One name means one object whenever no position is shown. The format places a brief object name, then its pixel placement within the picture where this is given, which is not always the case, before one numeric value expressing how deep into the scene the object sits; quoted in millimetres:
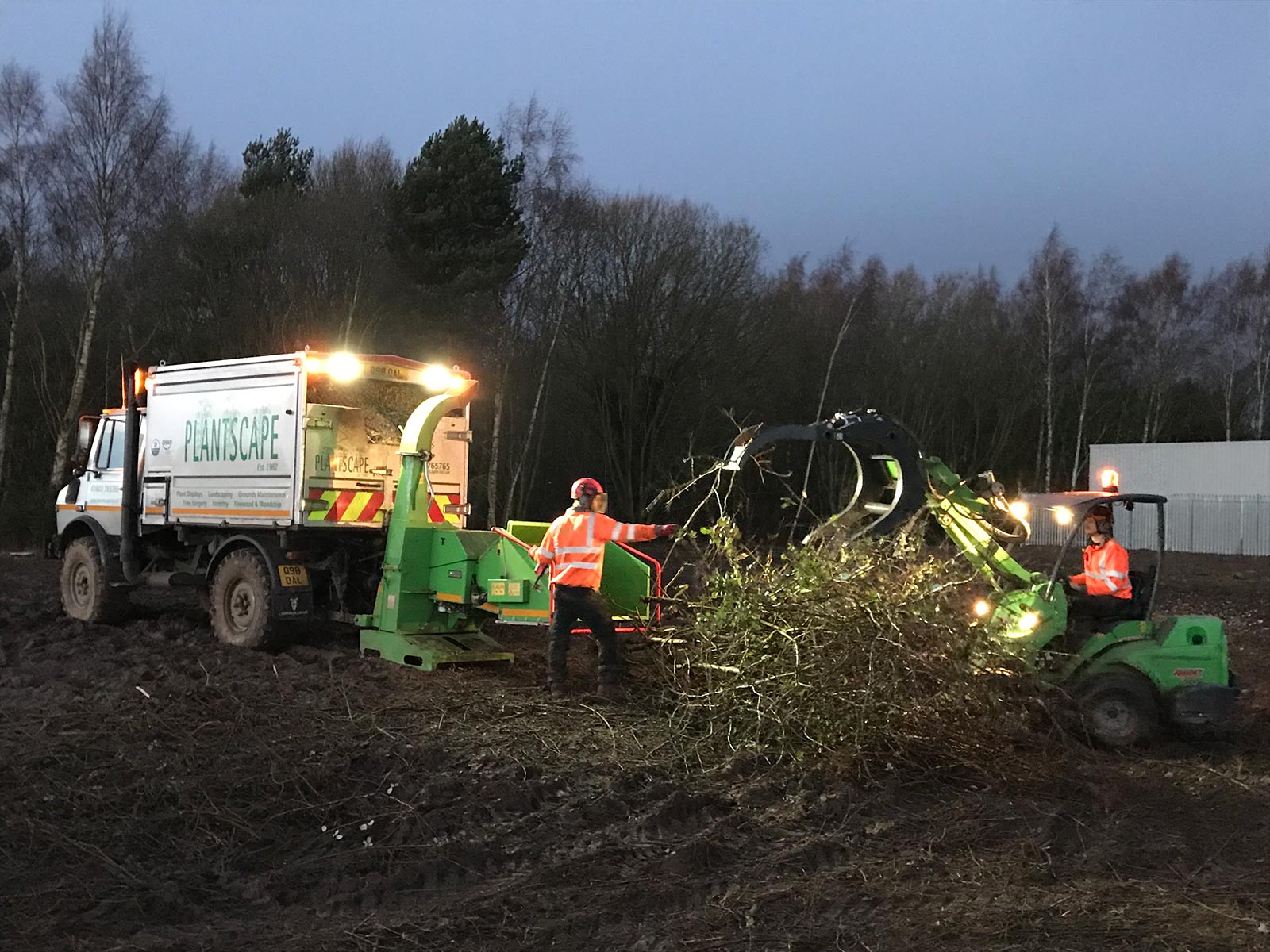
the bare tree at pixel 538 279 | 28703
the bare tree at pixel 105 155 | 25844
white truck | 10320
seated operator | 8086
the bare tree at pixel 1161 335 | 42719
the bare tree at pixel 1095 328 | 42312
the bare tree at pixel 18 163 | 27266
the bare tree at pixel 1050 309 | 39938
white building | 30797
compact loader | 7688
